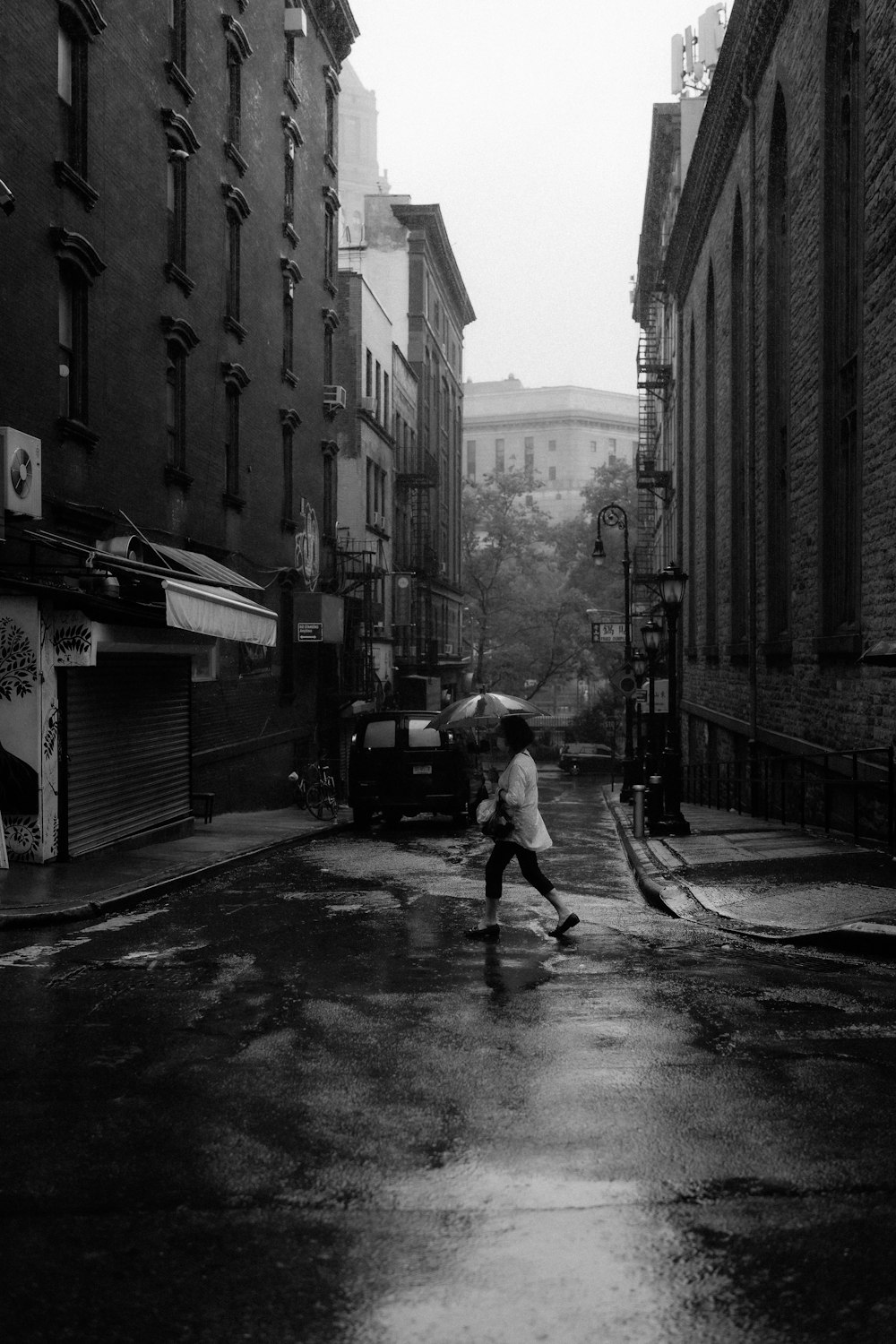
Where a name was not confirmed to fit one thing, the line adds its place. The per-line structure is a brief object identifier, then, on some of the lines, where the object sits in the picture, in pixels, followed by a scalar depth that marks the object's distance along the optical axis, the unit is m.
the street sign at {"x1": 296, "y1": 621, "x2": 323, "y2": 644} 30.70
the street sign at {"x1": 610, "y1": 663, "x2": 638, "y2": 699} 31.78
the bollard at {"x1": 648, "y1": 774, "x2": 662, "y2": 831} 19.95
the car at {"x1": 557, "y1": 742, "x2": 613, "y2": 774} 58.34
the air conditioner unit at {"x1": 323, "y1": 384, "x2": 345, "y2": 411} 35.19
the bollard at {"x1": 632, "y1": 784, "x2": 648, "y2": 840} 19.52
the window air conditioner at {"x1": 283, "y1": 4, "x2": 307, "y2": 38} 30.56
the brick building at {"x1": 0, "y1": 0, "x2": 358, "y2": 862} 15.23
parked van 22.11
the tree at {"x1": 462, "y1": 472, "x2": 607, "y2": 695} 74.88
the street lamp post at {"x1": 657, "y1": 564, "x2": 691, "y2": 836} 19.73
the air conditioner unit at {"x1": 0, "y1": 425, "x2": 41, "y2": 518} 14.10
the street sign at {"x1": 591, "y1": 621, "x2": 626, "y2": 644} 34.75
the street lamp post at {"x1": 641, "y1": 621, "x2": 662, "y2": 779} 30.53
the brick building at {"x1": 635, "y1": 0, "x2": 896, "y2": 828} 16.34
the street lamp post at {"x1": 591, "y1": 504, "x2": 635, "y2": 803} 32.41
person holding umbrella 10.49
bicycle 25.73
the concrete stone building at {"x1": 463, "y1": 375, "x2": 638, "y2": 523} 132.62
